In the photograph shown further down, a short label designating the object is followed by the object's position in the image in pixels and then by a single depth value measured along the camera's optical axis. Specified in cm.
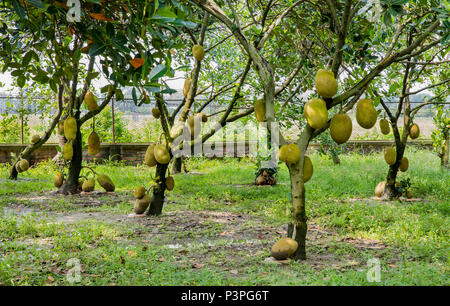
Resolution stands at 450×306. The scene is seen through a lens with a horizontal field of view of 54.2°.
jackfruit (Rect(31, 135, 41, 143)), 668
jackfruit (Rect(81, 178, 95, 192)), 632
